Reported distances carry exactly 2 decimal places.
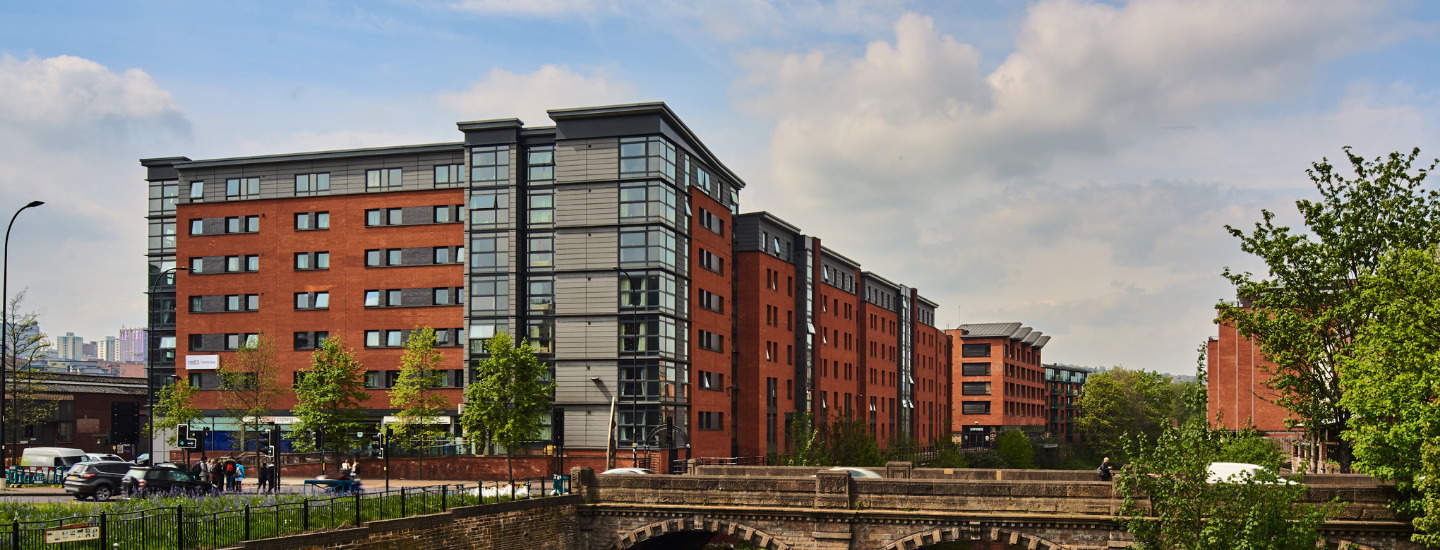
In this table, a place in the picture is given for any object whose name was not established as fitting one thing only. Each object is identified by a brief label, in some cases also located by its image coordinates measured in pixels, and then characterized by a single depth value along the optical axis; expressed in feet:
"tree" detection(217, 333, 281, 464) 206.28
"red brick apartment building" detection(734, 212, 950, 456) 249.14
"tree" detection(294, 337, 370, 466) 196.34
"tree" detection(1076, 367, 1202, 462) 494.18
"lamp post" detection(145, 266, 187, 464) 184.29
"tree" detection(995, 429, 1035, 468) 412.36
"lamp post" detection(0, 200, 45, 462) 142.72
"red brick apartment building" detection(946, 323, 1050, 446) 472.44
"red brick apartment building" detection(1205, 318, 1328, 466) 210.59
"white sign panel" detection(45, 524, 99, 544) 77.82
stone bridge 112.54
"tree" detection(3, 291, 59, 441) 224.94
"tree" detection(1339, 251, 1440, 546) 100.78
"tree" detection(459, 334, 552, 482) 184.14
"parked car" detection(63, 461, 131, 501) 124.77
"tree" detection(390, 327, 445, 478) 195.42
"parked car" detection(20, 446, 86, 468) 202.80
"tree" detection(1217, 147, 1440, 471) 128.98
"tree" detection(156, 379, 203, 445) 209.56
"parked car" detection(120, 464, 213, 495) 124.36
